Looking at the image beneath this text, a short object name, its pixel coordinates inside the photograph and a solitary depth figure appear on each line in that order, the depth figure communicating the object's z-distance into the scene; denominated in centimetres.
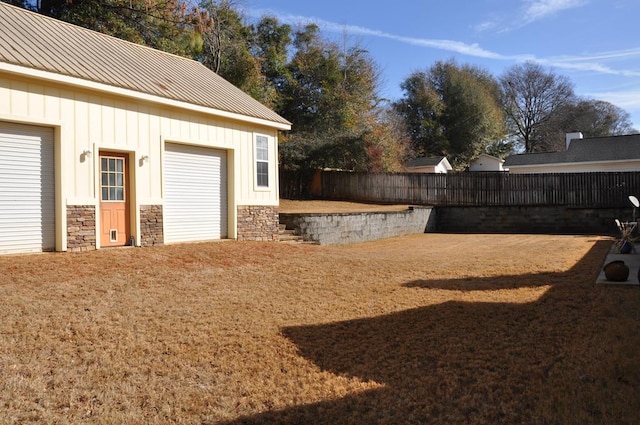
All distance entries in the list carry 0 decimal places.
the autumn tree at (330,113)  2447
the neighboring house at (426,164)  3422
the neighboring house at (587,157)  2645
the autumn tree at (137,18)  1605
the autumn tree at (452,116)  4109
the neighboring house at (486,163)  3940
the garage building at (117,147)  827
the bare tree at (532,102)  4988
